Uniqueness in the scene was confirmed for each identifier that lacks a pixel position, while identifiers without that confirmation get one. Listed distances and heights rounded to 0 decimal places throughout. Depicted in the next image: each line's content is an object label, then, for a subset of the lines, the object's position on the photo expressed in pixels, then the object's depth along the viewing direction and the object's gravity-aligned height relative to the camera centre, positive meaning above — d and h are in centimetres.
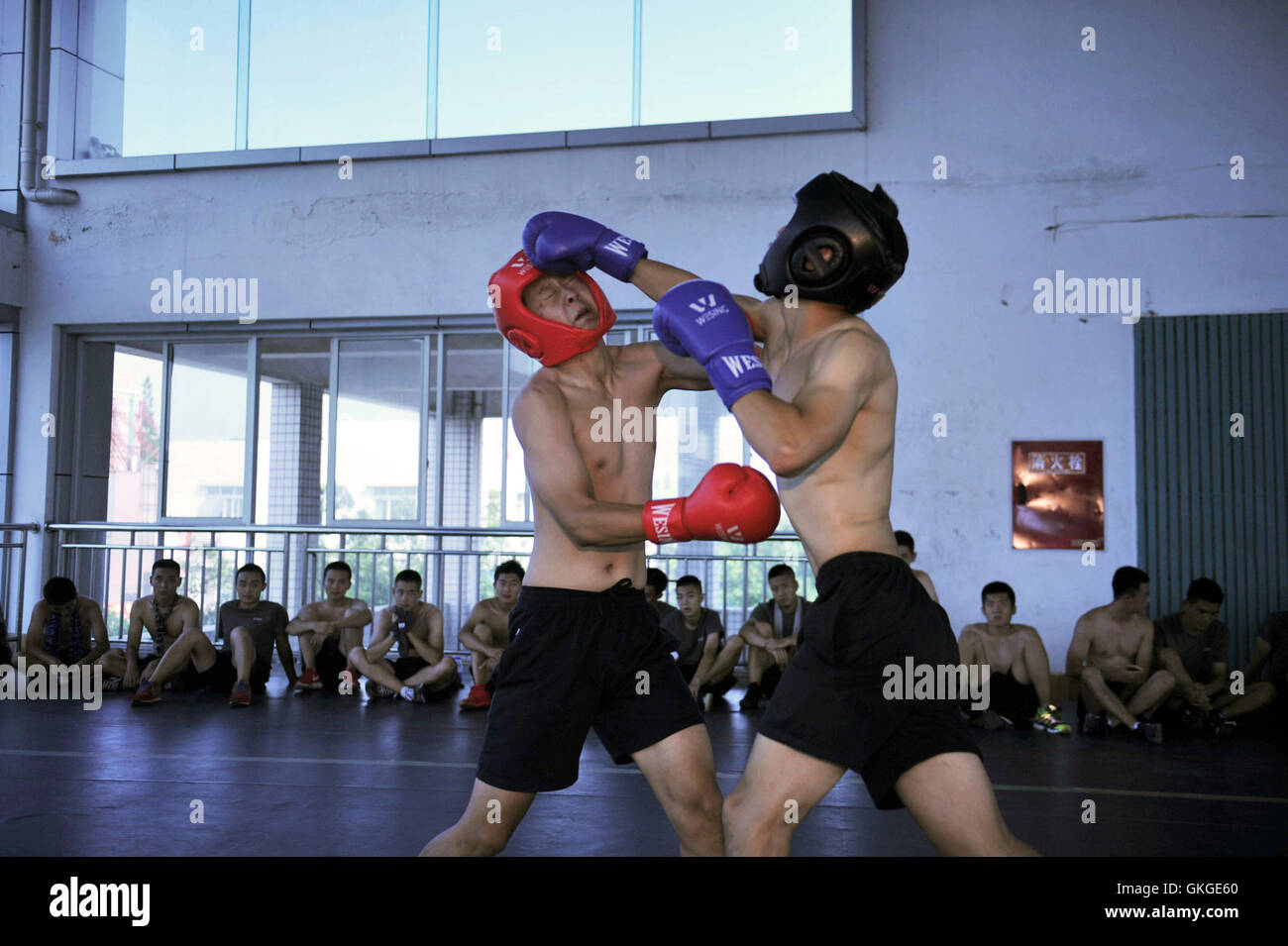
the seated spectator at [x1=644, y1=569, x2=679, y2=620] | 645 -41
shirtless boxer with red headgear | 225 -14
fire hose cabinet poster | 732 +18
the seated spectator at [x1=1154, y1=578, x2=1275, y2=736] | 611 -81
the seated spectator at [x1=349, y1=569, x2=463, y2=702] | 694 -88
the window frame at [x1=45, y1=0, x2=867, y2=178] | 766 +287
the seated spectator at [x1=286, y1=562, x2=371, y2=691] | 729 -78
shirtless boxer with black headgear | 186 -3
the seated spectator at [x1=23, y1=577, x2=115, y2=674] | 729 -83
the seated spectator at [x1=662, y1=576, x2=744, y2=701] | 680 -83
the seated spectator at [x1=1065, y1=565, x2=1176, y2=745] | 602 -82
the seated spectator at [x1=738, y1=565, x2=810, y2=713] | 675 -74
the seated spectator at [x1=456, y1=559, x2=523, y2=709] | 681 -73
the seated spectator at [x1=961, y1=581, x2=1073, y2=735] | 605 -85
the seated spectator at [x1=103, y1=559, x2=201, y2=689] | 725 -71
